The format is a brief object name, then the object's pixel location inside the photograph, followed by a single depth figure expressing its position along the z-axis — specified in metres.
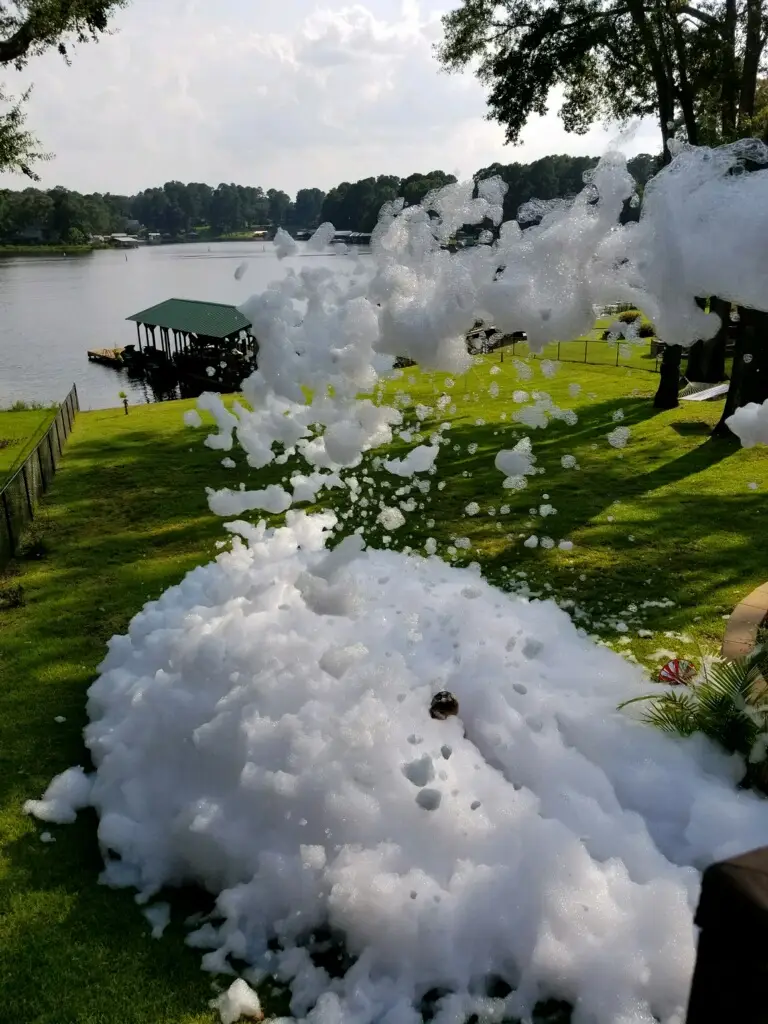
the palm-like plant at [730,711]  6.05
